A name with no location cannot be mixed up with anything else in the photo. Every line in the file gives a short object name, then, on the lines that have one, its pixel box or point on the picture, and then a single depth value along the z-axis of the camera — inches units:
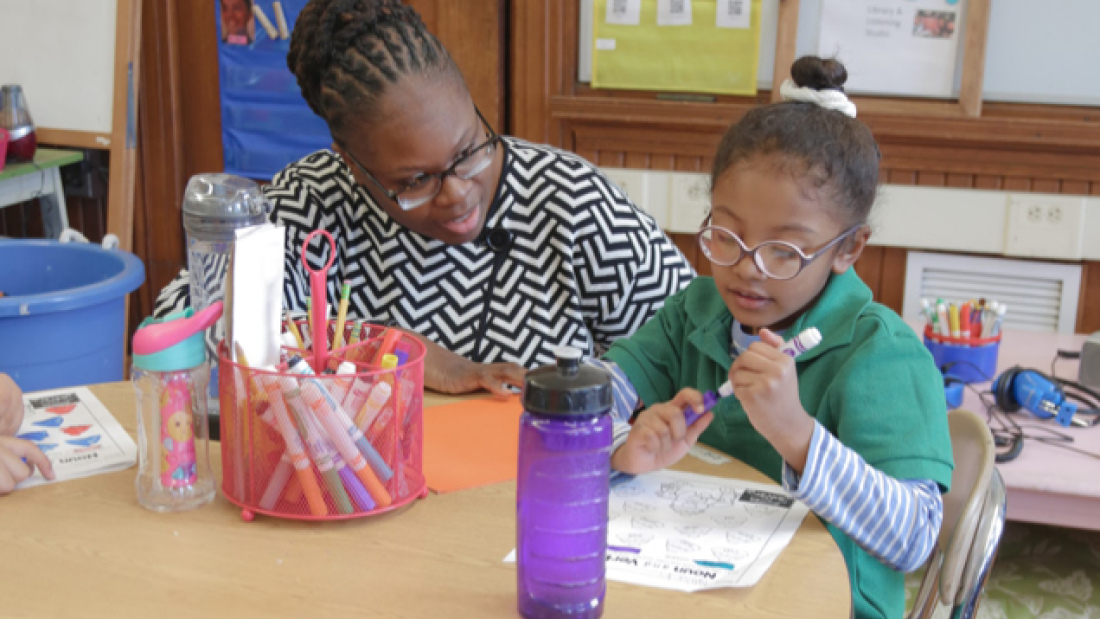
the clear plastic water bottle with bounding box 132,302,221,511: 40.8
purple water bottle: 32.4
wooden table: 35.8
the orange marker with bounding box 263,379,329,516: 39.5
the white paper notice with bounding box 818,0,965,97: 104.8
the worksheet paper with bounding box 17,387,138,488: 46.9
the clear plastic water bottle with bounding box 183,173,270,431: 49.8
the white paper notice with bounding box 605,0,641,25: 112.7
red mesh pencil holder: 39.5
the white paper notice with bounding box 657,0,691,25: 111.1
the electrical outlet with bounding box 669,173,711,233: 114.3
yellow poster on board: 110.6
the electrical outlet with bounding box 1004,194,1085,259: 105.7
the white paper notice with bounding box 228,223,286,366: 40.4
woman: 59.1
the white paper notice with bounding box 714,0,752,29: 109.6
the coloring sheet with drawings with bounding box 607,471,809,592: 37.9
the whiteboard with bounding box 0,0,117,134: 122.0
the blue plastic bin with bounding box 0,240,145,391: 82.0
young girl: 41.0
